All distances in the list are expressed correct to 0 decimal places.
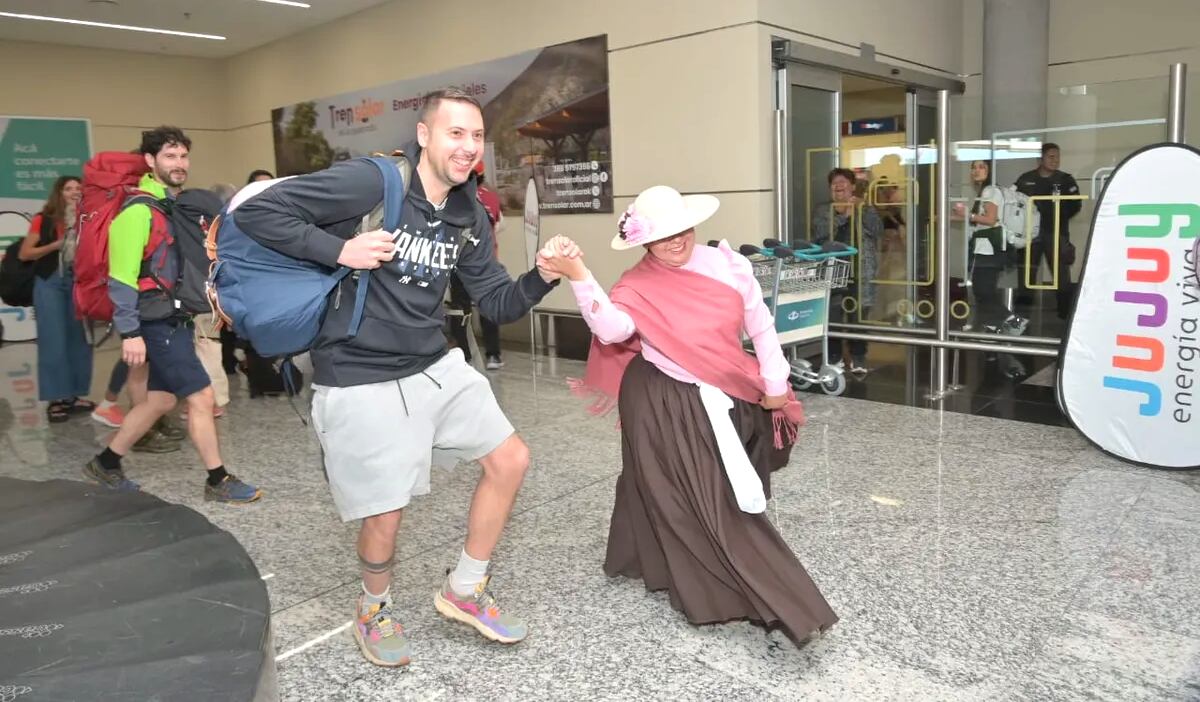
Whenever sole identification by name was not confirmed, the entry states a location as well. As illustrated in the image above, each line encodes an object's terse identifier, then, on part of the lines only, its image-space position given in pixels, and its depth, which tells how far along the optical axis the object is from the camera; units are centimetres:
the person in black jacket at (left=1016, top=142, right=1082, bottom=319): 533
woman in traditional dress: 259
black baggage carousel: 131
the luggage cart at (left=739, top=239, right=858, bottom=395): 539
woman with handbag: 586
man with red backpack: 374
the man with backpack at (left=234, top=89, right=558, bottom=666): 221
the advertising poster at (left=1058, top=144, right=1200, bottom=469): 396
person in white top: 575
